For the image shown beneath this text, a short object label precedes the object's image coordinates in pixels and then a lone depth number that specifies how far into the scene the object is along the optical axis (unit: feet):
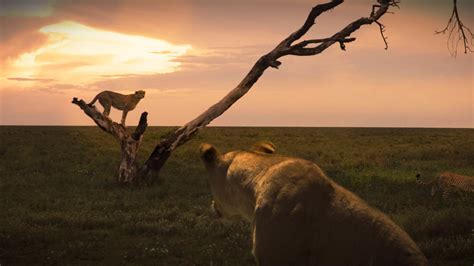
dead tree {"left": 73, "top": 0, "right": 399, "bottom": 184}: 58.03
